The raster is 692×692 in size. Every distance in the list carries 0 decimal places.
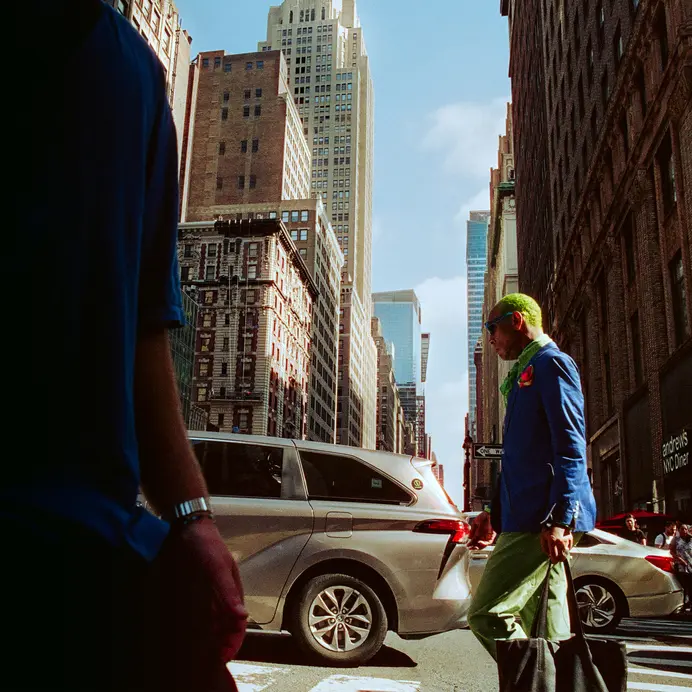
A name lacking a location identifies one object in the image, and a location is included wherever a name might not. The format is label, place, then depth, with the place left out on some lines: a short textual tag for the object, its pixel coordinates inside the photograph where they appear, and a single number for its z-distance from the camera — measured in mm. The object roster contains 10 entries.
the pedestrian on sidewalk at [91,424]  1029
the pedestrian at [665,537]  17447
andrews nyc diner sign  20688
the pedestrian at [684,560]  14984
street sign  20373
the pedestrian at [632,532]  17797
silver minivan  6762
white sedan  10328
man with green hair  3723
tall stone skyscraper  157750
